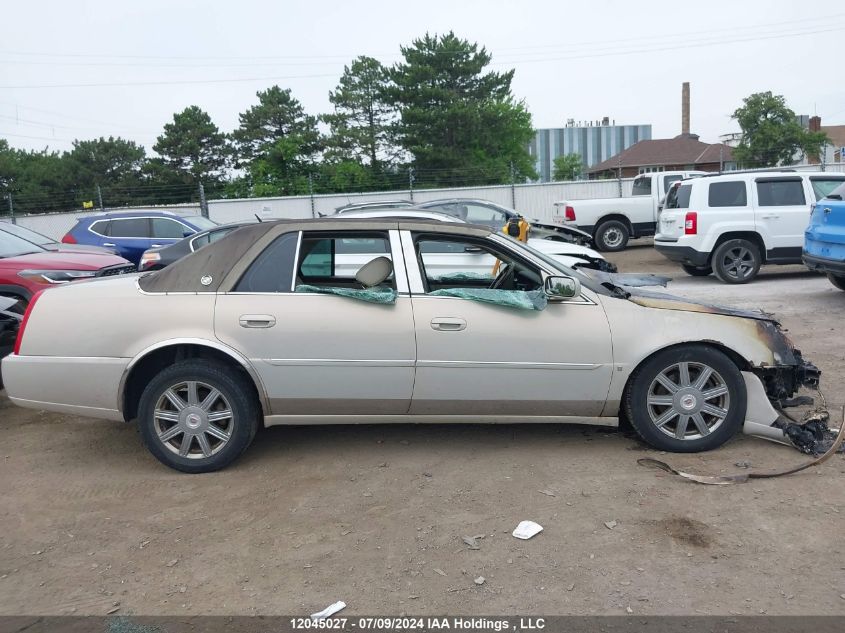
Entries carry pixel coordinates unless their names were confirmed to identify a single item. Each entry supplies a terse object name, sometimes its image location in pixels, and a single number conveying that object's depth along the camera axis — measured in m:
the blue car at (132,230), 14.16
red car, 7.28
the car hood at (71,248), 8.87
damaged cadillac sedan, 4.44
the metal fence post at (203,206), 22.89
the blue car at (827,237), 8.61
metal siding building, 121.44
